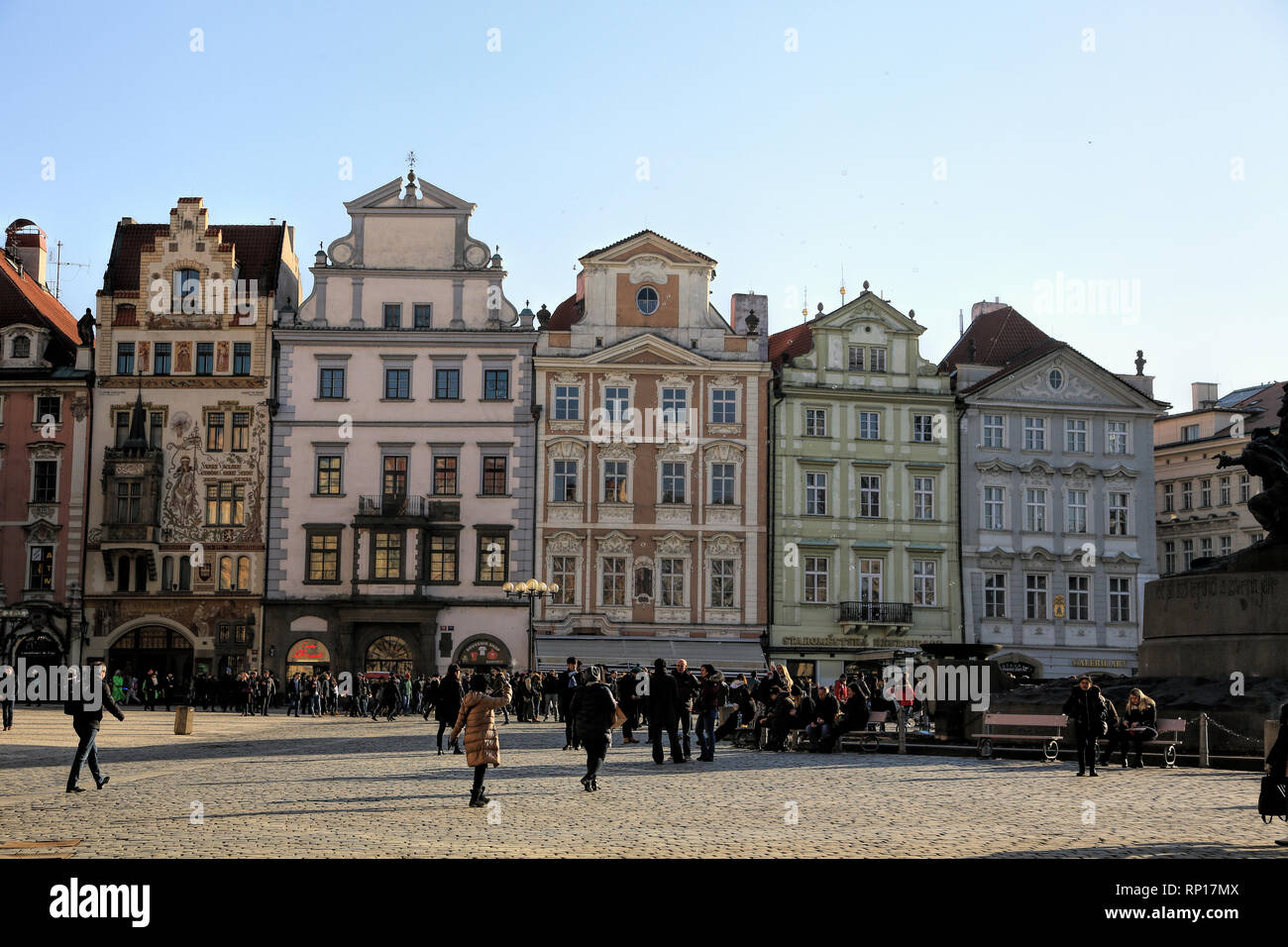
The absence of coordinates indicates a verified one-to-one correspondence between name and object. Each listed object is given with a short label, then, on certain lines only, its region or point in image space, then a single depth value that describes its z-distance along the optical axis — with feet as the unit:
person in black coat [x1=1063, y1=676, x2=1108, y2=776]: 76.43
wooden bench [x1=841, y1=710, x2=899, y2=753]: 97.81
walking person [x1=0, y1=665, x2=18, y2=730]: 110.42
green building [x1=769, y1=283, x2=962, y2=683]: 187.32
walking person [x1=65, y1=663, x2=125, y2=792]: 62.23
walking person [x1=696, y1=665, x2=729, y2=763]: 85.97
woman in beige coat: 57.62
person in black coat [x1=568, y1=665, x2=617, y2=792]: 64.80
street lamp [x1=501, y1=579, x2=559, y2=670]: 147.64
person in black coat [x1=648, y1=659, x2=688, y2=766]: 82.89
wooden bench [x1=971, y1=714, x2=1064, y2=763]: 90.63
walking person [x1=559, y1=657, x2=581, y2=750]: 95.86
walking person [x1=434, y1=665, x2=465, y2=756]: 88.94
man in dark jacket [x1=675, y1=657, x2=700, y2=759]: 86.58
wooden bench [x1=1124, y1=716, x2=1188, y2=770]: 84.38
